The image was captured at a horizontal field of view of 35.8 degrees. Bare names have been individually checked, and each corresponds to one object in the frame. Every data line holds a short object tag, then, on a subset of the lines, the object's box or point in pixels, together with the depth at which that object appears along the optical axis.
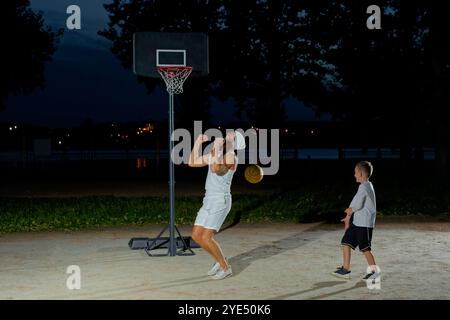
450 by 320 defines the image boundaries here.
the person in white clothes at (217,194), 8.84
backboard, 12.23
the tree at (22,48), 38.72
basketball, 11.29
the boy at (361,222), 8.81
